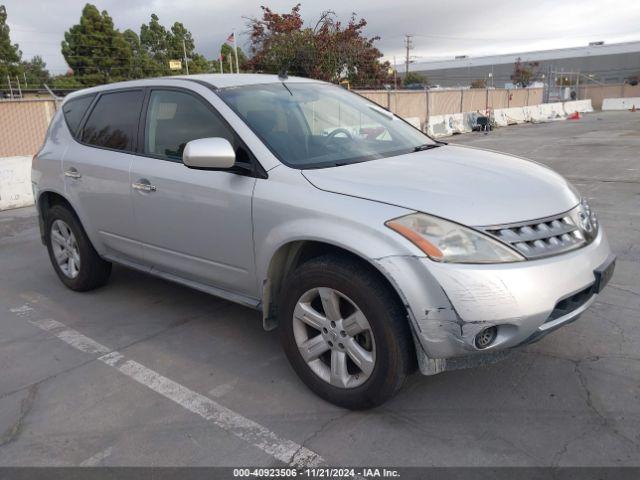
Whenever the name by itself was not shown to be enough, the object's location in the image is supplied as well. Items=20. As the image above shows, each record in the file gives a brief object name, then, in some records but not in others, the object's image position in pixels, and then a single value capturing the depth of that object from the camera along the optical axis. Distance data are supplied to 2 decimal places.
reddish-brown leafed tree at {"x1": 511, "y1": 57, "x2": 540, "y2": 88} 68.38
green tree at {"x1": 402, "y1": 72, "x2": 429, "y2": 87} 74.44
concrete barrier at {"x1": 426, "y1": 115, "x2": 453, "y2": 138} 22.22
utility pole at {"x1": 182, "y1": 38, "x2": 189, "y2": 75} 46.13
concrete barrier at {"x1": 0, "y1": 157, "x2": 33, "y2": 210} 9.23
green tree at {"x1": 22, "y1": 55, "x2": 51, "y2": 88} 60.34
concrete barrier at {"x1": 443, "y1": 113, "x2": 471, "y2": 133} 23.31
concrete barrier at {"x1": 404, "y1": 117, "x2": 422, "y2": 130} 21.38
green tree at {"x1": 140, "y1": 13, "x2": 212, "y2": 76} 47.84
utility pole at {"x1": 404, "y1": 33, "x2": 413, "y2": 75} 71.88
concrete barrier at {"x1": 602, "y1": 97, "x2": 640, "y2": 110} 43.59
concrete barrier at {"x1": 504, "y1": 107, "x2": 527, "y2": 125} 29.69
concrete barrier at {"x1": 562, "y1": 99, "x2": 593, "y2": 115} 37.16
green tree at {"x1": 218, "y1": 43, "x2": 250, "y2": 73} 52.81
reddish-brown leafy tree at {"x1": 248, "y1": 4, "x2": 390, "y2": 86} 20.09
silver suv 2.54
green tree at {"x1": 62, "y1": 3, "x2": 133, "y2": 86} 41.41
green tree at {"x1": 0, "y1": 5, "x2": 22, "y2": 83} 42.91
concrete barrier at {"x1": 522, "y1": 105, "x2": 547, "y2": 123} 31.28
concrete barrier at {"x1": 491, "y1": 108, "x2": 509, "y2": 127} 27.86
